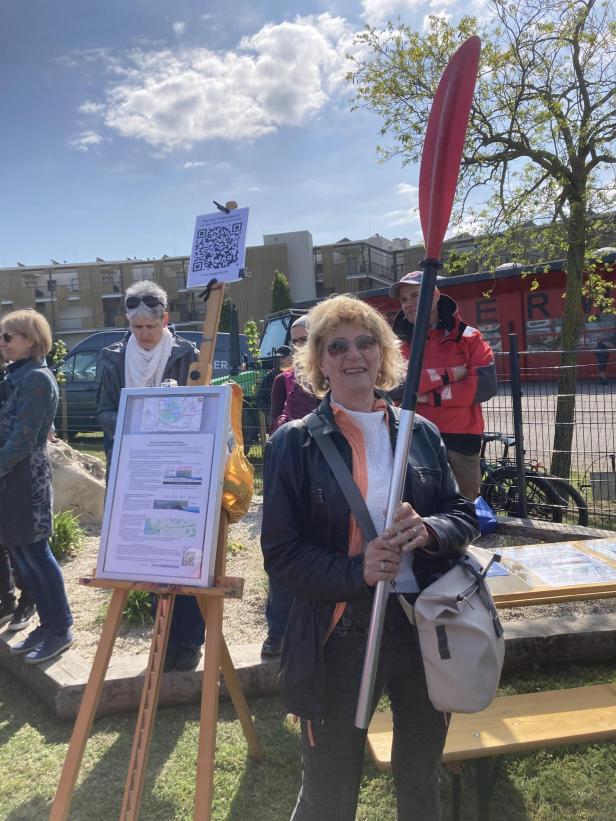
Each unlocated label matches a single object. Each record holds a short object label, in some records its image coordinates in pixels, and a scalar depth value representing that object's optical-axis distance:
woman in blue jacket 3.46
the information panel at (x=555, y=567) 3.12
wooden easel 2.07
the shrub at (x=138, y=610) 4.18
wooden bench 2.31
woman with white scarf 3.27
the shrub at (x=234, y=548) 5.71
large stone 6.61
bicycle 6.07
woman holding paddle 1.74
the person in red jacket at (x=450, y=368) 4.00
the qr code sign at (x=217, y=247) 2.71
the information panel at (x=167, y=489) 2.29
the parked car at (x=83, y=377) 13.31
